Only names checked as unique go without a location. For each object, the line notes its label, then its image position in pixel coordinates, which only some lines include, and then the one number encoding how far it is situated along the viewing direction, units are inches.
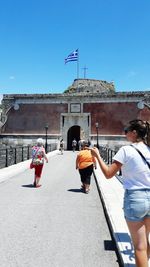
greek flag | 1060.0
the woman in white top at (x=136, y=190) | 73.6
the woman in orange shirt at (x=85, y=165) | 232.1
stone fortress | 930.1
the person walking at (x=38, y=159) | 247.7
